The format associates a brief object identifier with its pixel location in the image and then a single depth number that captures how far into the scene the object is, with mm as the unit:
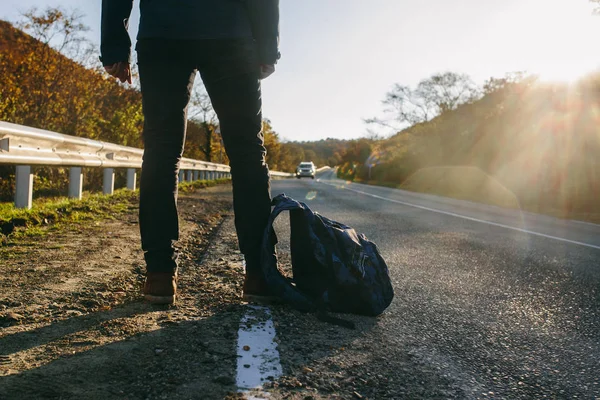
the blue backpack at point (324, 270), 2297
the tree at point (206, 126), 36188
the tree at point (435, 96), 34938
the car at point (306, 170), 61844
